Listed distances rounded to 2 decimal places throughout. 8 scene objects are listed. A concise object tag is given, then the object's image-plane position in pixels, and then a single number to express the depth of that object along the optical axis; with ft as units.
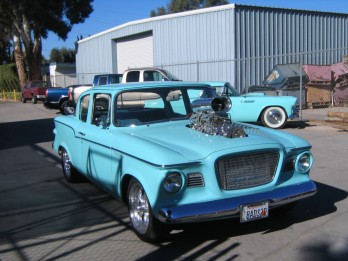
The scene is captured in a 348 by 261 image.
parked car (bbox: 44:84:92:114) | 72.54
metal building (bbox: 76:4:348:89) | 70.90
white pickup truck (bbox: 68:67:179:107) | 52.14
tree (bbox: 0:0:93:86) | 113.60
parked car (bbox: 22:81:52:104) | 94.07
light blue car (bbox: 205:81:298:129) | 41.68
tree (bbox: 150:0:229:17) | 250.78
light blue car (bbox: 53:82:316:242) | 13.61
